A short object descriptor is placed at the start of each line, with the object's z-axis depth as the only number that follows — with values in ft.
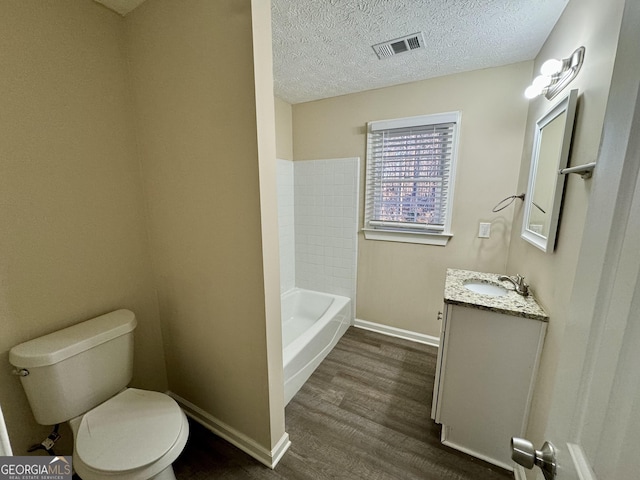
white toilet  3.20
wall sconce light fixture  3.51
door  1.13
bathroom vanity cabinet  3.96
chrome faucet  4.50
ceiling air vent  5.01
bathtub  5.89
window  6.91
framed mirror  3.59
